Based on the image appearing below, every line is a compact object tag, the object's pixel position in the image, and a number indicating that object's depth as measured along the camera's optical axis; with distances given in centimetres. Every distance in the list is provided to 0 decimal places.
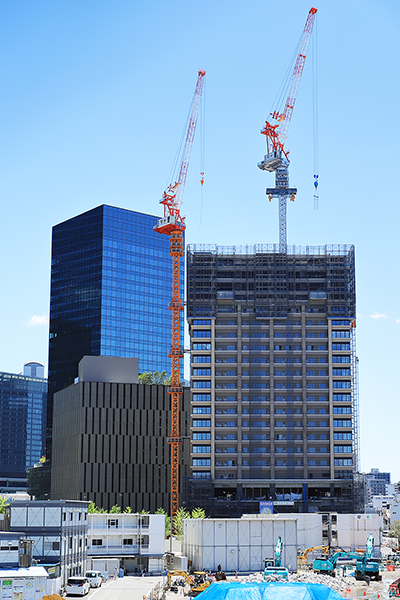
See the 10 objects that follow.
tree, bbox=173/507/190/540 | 18412
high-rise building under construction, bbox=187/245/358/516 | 19838
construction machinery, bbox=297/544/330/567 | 13025
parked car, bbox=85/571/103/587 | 10469
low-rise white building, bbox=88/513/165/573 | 12950
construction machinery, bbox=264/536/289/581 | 10369
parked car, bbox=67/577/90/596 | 9244
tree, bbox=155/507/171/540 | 18581
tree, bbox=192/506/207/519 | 18270
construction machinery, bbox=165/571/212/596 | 9504
